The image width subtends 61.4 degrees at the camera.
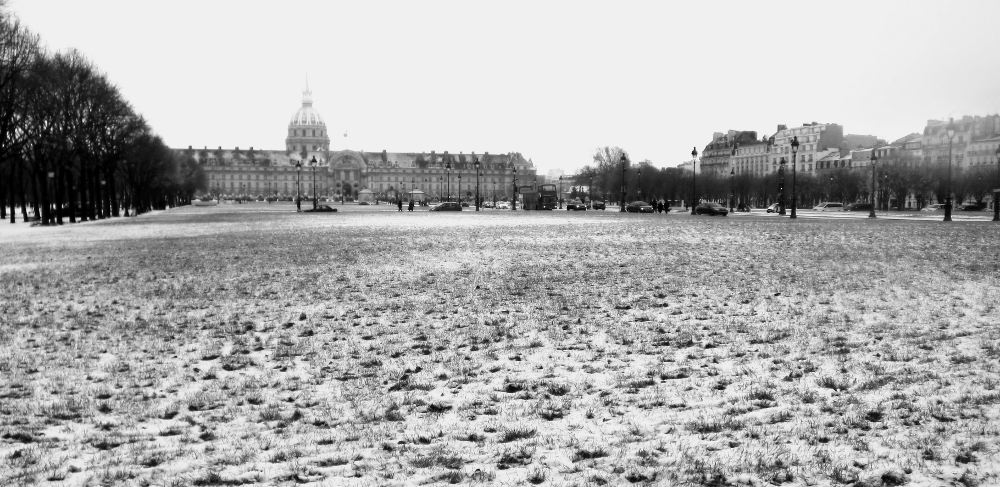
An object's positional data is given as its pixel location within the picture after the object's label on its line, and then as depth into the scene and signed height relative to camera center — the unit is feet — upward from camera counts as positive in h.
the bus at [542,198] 288.10 -2.90
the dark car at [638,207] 256.91 -5.62
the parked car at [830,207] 285.02 -6.61
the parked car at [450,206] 269.23 -4.99
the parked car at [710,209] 208.33 -5.20
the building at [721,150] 575.38 +27.78
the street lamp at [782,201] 203.31 -3.23
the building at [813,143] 491.72 +26.16
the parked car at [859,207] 254.47 -5.95
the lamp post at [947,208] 141.79 -3.61
